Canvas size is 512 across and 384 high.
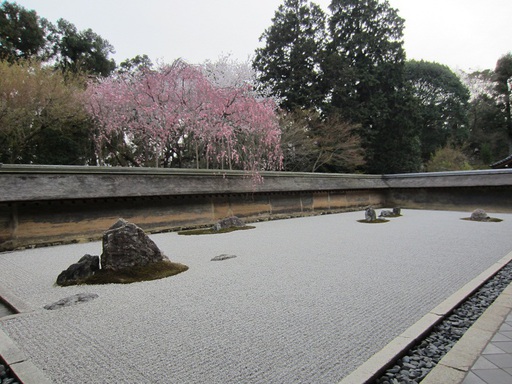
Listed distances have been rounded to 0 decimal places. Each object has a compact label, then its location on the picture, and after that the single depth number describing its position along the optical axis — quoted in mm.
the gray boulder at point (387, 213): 11229
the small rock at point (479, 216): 9906
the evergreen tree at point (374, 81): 21016
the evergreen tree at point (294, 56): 20719
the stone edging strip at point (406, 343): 1786
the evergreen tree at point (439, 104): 31223
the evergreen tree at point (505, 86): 27623
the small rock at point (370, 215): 10023
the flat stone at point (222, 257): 4953
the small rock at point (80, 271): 3834
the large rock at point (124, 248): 4051
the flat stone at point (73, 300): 3000
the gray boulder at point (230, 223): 8559
